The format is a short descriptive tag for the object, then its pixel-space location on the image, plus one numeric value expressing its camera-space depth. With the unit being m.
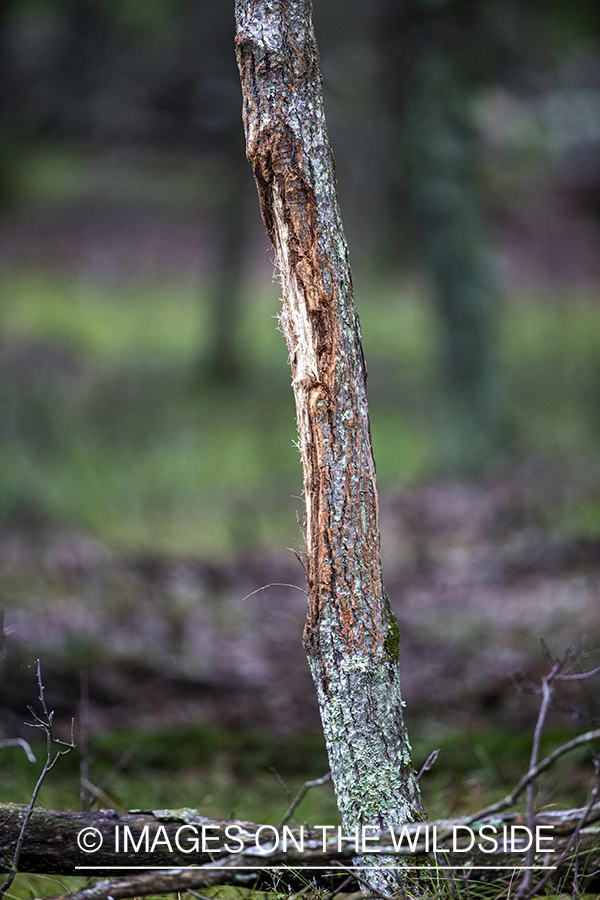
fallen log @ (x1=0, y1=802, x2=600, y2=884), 4.54
